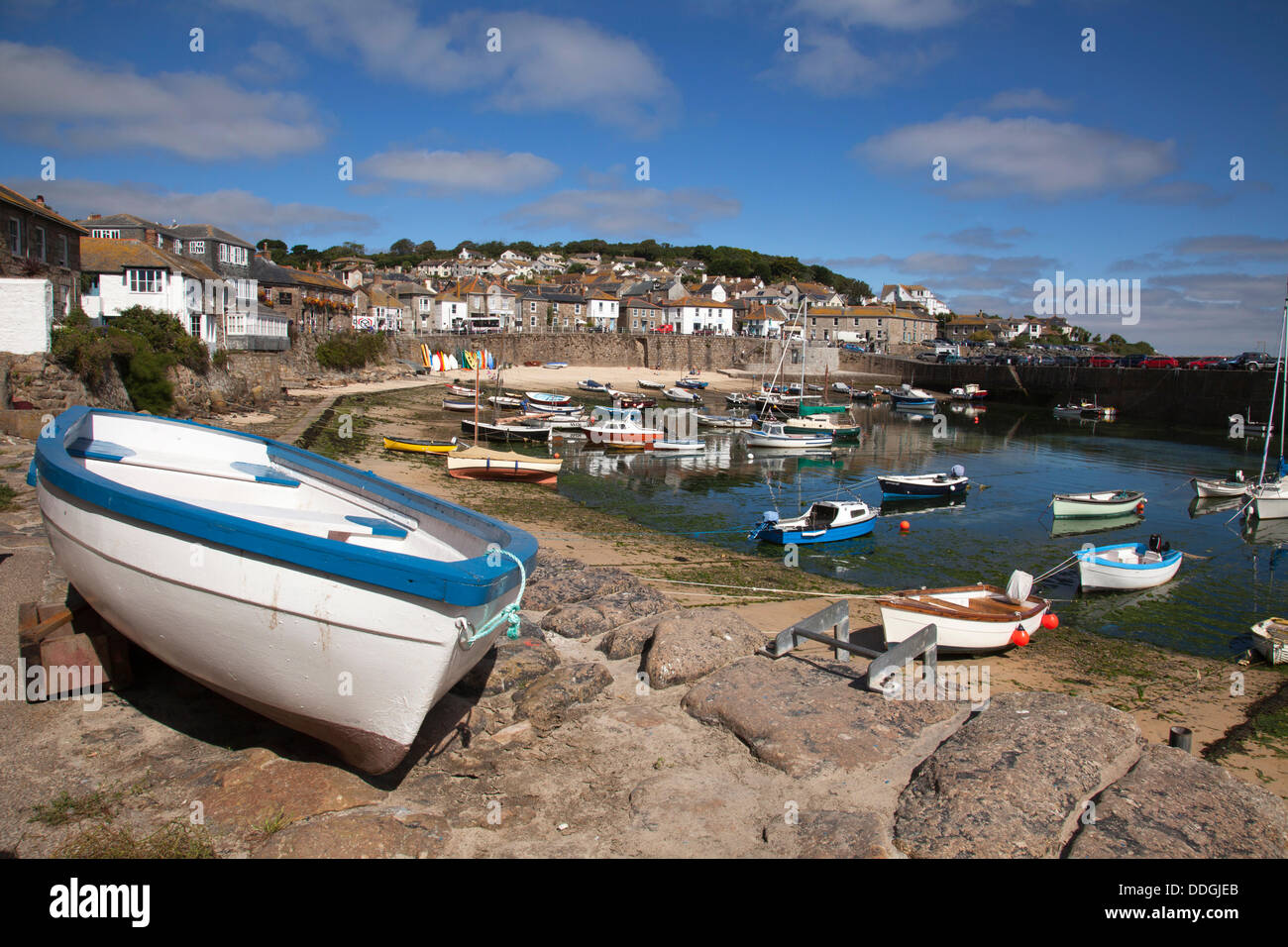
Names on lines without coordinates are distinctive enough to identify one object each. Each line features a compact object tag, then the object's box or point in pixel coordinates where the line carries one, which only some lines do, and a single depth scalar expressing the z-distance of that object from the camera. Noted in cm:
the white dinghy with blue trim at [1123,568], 1800
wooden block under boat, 642
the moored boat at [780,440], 4184
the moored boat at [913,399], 6781
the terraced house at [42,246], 2436
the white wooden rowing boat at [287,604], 523
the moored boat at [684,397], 6066
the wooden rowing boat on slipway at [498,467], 2823
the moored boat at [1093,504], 2580
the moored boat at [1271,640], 1389
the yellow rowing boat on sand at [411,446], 3191
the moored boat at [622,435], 3894
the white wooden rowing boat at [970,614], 1204
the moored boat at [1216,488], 2973
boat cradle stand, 759
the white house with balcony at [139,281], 3559
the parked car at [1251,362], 6466
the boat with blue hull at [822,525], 2162
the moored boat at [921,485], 2934
